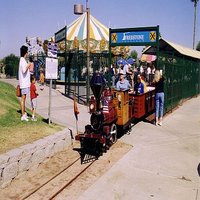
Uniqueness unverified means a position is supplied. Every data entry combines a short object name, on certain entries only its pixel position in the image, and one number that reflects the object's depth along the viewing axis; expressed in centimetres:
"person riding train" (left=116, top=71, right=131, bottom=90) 1049
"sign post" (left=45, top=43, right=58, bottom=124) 914
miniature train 772
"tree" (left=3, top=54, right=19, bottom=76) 2994
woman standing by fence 1127
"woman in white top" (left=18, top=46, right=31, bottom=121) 867
